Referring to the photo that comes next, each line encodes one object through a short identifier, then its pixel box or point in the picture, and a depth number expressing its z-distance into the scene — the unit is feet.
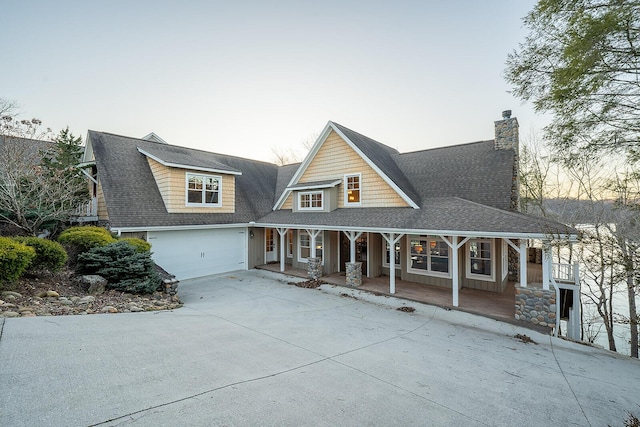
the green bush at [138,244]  29.99
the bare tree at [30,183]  31.30
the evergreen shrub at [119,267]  26.53
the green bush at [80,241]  28.35
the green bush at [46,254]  22.86
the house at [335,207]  34.19
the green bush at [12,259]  19.34
